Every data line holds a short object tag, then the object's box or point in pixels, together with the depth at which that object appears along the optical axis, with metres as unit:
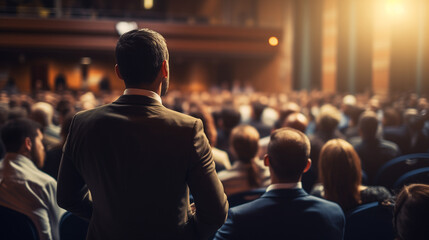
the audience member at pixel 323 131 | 3.86
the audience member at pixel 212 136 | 3.58
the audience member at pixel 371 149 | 3.86
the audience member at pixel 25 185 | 2.41
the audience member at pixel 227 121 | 4.99
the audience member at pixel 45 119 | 4.84
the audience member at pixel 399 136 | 4.77
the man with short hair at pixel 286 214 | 1.72
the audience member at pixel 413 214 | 1.32
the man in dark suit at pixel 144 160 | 1.42
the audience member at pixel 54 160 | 3.63
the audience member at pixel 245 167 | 3.00
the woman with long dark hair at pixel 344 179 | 2.36
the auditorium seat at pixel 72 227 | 2.13
